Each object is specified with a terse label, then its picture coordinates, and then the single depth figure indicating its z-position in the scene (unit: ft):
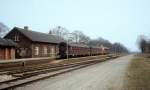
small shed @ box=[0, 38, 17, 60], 126.46
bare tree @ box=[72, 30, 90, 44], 439.96
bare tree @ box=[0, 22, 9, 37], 292.65
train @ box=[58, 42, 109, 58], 156.25
